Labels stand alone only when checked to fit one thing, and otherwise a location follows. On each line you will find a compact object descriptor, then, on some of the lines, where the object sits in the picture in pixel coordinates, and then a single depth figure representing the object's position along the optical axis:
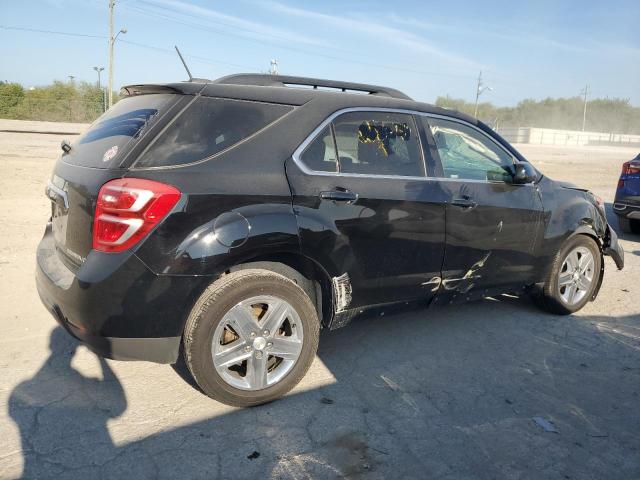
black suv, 2.77
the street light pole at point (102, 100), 43.76
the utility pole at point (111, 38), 38.06
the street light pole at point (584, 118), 102.91
